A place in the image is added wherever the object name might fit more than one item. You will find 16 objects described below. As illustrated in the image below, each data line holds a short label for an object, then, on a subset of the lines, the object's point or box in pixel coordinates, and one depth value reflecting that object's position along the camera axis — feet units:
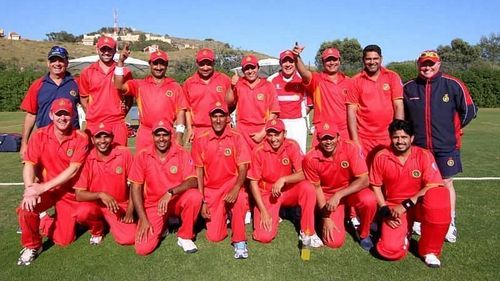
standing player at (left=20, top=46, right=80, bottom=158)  18.56
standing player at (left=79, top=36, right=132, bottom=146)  19.10
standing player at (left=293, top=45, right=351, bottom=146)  19.07
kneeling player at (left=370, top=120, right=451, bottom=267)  14.64
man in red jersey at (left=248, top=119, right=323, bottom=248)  16.69
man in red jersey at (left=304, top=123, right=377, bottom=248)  16.24
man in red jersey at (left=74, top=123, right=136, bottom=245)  16.44
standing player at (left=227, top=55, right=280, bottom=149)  19.30
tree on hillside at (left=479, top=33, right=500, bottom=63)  212.66
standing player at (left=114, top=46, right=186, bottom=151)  18.88
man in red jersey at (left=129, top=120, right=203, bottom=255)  16.14
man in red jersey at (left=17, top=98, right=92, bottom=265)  15.83
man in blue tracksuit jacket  16.84
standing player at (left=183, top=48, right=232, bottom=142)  19.56
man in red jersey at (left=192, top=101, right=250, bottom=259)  17.04
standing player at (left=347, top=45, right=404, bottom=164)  17.90
